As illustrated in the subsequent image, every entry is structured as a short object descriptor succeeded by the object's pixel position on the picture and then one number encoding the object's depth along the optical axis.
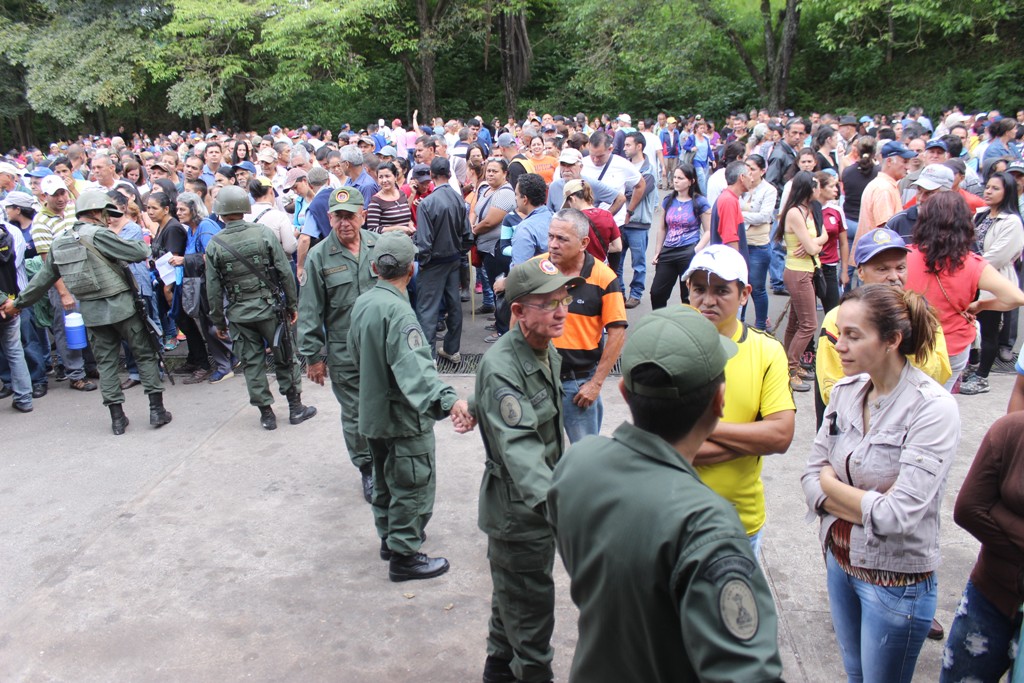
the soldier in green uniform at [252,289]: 6.73
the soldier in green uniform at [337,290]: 5.65
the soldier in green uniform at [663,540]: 1.64
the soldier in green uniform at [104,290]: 6.87
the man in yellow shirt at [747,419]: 3.02
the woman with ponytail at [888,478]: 2.65
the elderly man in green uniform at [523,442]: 3.22
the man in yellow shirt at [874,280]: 3.36
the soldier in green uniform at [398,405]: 4.26
